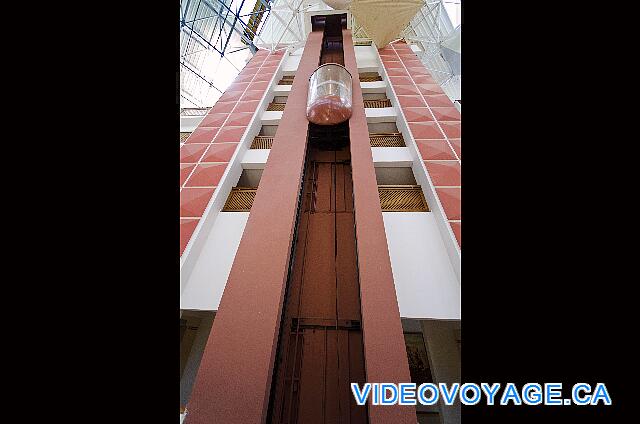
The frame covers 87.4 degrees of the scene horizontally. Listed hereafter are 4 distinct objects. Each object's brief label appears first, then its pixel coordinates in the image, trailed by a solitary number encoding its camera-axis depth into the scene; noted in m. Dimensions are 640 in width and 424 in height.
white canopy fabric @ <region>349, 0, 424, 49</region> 13.26
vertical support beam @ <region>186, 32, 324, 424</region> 3.17
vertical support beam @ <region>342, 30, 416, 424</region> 3.42
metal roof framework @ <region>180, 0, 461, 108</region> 16.52
